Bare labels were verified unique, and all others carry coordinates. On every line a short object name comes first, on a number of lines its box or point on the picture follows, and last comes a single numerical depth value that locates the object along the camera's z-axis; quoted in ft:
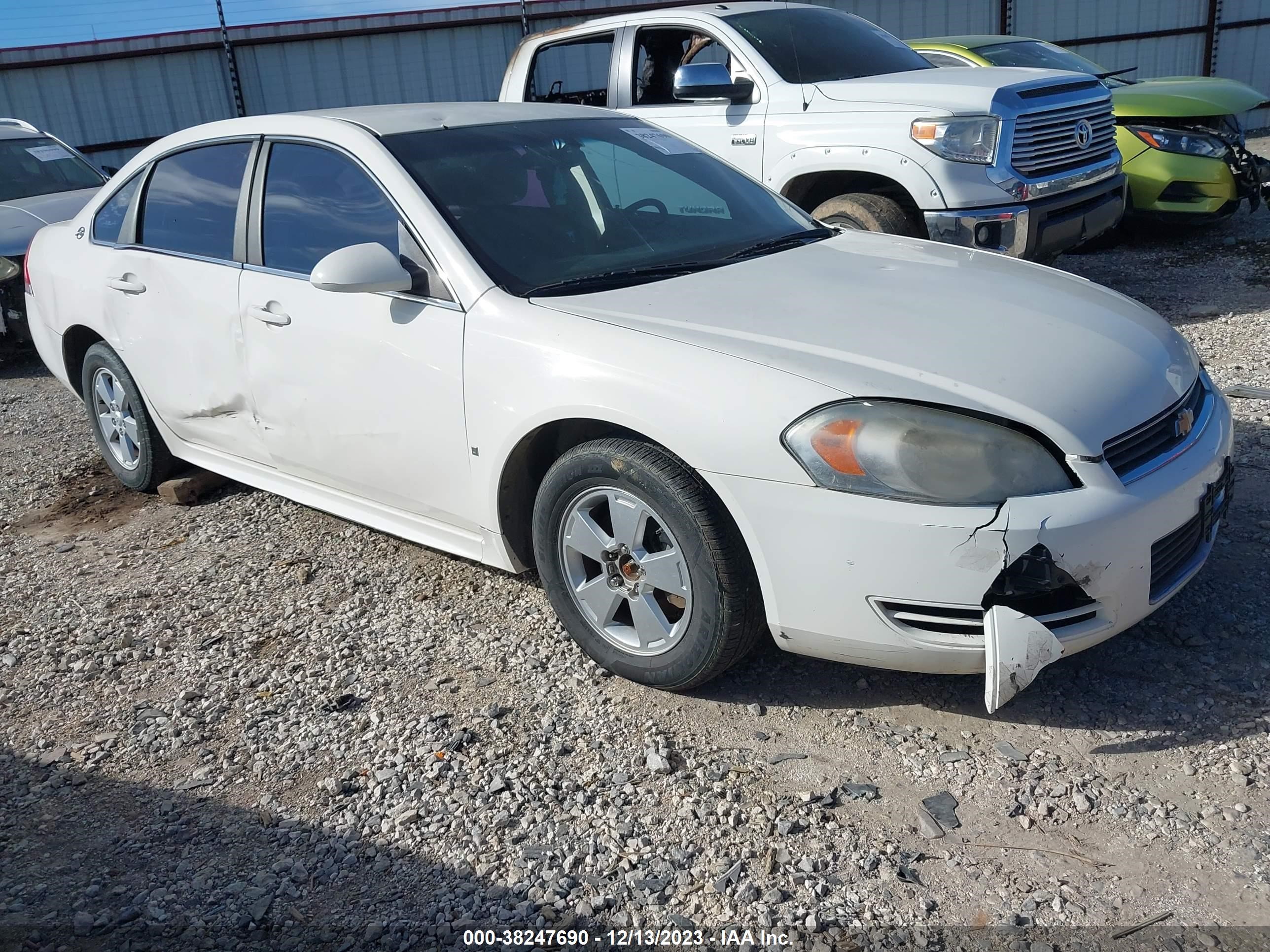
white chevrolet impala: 8.53
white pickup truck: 19.49
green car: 26.61
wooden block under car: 16.02
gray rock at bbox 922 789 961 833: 8.31
